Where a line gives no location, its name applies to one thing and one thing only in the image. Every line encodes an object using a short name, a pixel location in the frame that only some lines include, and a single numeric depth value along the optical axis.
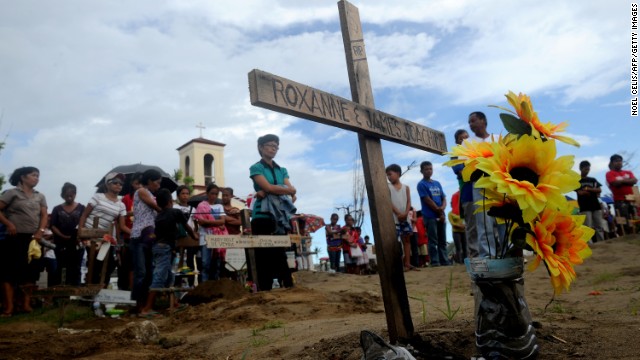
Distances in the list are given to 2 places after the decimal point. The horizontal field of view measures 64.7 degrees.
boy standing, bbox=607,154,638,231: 9.96
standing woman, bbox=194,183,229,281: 7.52
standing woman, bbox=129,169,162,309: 6.22
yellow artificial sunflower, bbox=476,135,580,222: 2.00
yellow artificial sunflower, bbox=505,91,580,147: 2.31
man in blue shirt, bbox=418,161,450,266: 8.41
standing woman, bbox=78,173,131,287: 7.00
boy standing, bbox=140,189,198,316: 6.04
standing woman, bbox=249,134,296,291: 5.29
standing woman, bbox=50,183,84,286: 7.38
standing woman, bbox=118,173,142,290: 7.37
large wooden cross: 2.31
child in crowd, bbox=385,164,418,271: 8.15
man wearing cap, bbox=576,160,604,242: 9.66
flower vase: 2.17
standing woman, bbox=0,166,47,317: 6.46
